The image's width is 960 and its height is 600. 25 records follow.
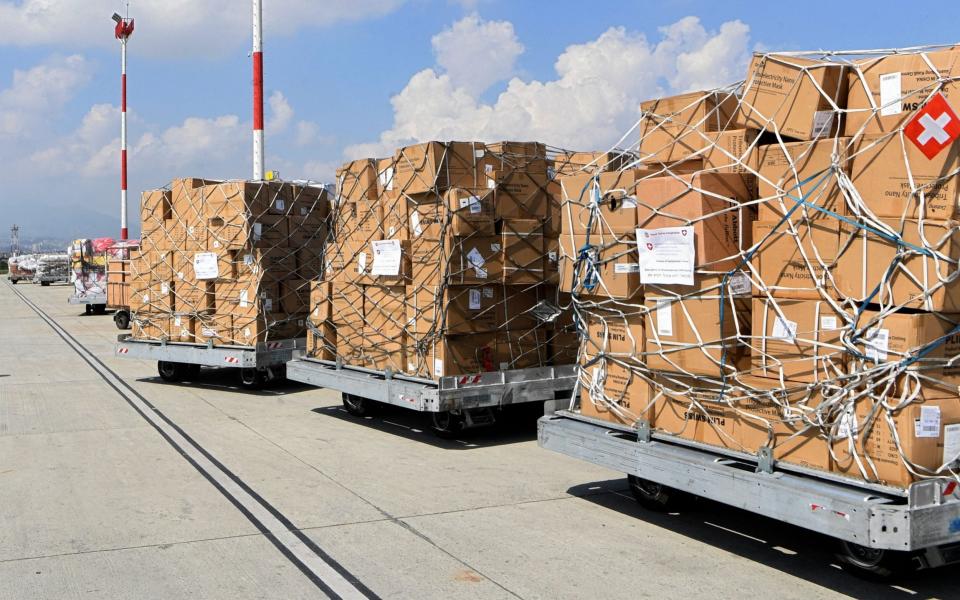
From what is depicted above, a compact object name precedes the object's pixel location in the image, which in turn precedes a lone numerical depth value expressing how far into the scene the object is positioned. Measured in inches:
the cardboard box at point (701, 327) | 229.1
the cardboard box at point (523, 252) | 376.5
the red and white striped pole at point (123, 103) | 1456.7
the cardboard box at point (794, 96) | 218.4
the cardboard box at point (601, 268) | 259.9
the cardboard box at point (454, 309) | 366.9
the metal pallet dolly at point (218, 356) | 513.7
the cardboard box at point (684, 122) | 253.1
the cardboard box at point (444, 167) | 374.3
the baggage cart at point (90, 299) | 1259.8
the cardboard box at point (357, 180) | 420.2
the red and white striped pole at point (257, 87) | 769.6
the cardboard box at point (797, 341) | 203.5
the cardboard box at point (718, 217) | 230.2
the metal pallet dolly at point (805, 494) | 179.5
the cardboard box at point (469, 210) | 364.2
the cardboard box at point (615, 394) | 258.5
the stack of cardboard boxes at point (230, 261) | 516.4
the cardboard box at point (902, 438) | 185.9
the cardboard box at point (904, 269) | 186.2
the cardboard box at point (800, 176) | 206.1
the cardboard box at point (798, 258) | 206.2
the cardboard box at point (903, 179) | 187.2
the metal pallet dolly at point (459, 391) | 362.0
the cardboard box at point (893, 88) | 195.9
